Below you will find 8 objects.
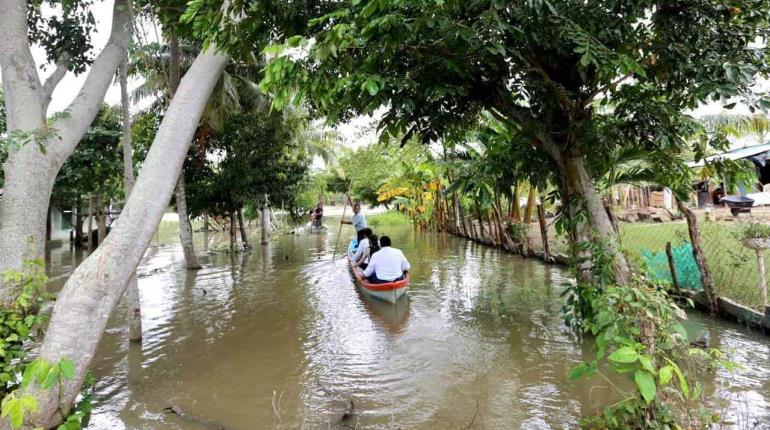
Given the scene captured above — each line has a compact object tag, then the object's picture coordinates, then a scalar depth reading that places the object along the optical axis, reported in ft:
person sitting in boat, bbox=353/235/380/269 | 35.24
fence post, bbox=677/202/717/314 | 22.21
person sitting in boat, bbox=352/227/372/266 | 35.63
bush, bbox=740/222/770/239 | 18.84
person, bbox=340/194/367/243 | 46.46
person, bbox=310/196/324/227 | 88.12
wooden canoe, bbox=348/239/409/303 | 27.81
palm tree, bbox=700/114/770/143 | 42.22
